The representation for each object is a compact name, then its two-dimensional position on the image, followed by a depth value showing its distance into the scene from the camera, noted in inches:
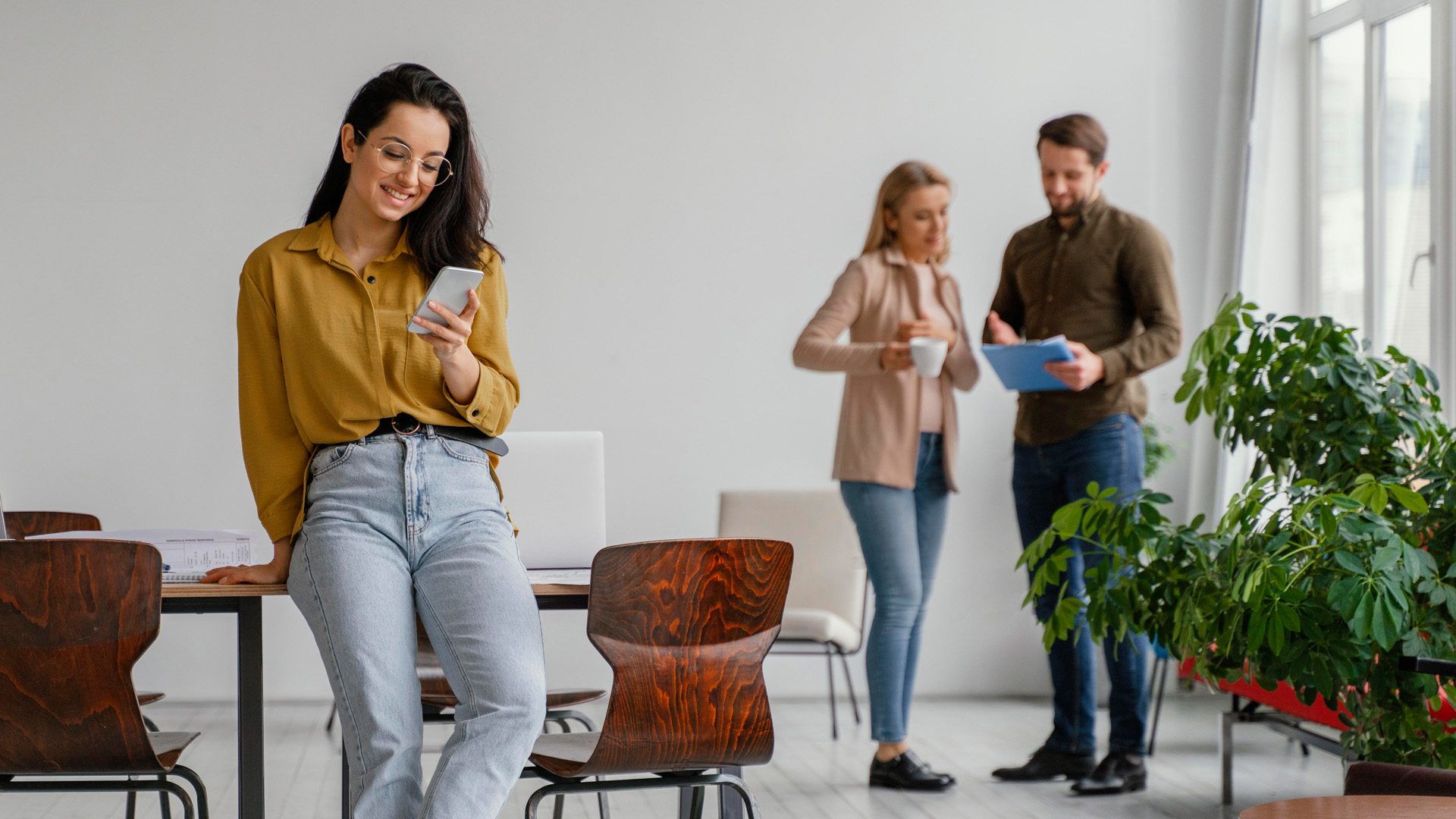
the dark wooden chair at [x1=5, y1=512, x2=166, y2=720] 298.0
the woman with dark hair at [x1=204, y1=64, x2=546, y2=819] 242.7
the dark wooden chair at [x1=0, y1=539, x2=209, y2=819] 241.9
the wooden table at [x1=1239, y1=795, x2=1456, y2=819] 216.6
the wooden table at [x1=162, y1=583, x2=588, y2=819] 247.0
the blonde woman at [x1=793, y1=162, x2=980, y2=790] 303.7
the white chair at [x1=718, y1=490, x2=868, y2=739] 349.9
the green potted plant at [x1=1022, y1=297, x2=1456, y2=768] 261.5
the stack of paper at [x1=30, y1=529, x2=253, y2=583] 254.5
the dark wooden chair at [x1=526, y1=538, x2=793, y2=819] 243.8
